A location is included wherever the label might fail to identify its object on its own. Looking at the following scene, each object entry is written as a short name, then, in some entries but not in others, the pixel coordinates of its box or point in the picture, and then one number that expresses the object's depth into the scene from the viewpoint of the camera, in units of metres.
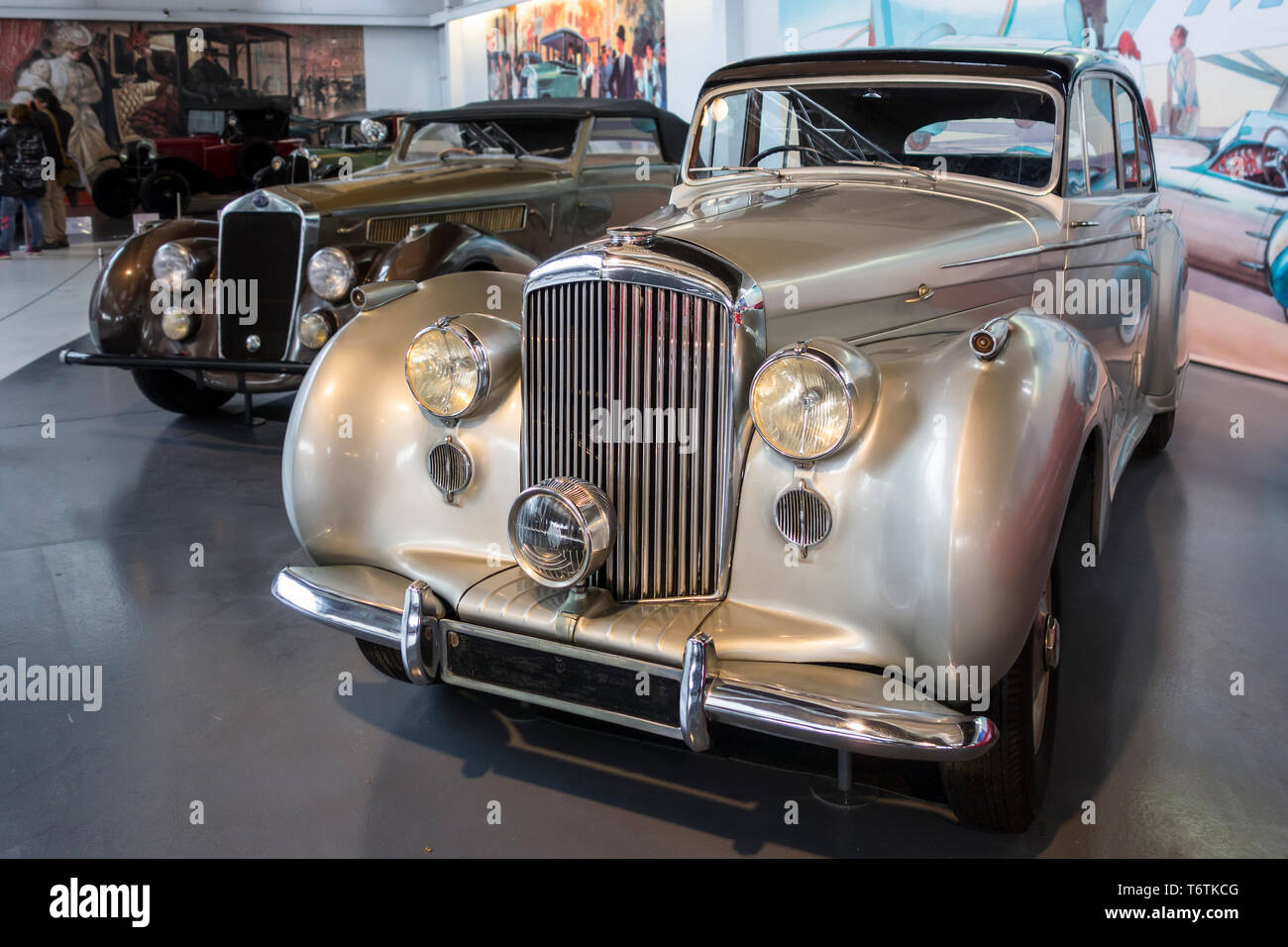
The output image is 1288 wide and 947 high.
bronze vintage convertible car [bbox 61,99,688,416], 5.02
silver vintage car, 1.94
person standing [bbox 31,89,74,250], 13.45
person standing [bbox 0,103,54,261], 11.70
